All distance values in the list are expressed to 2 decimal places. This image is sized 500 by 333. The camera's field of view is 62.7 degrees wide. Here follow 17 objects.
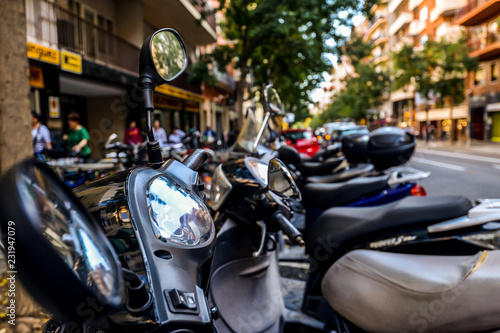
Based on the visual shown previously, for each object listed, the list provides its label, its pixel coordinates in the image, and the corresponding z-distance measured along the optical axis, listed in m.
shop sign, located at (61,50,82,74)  9.91
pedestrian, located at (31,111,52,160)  6.87
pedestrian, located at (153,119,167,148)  10.09
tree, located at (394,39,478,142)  27.97
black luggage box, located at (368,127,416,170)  3.86
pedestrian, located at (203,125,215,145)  16.75
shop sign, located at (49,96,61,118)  10.82
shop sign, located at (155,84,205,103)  15.39
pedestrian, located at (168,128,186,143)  11.69
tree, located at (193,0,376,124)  13.69
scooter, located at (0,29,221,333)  0.54
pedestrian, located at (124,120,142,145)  9.58
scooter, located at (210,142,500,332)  1.31
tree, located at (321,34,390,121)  48.22
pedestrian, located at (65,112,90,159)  7.54
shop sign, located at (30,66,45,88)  9.59
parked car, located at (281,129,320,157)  14.27
